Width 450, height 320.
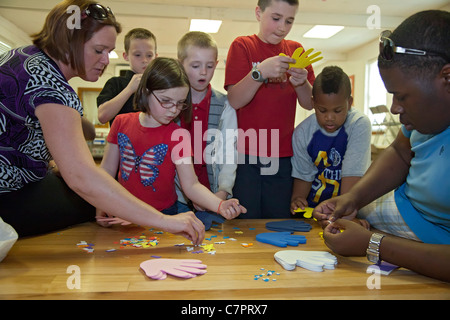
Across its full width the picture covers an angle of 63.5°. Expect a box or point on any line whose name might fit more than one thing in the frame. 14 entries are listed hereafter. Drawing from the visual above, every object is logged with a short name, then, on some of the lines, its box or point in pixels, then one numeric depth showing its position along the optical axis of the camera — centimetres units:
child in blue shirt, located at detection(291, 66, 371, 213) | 175
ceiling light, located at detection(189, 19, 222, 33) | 787
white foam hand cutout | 104
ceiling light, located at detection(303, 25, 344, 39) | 836
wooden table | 87
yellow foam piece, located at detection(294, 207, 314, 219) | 158
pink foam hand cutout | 97
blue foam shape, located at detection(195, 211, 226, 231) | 146
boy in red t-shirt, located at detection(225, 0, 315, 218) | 192
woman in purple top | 108
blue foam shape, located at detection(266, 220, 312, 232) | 144
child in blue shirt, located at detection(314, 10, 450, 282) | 97
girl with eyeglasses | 157
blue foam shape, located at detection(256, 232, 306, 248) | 126
